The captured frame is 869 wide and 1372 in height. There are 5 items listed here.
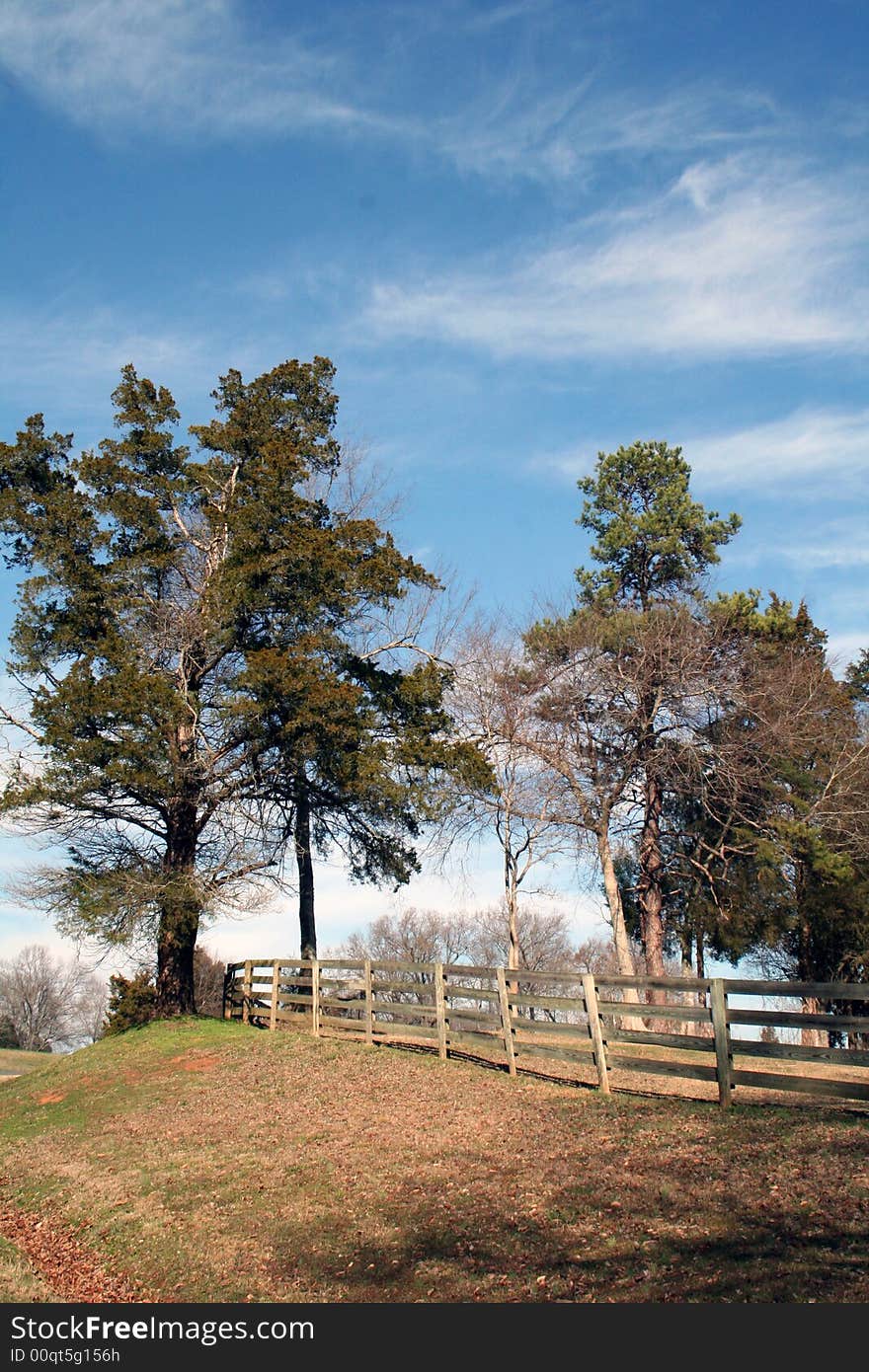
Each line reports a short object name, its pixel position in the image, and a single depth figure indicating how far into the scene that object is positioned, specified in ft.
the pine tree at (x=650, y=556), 93.61
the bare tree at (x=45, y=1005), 234.17
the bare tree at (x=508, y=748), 90.79
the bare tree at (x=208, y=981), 133.14
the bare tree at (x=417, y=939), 219.82
